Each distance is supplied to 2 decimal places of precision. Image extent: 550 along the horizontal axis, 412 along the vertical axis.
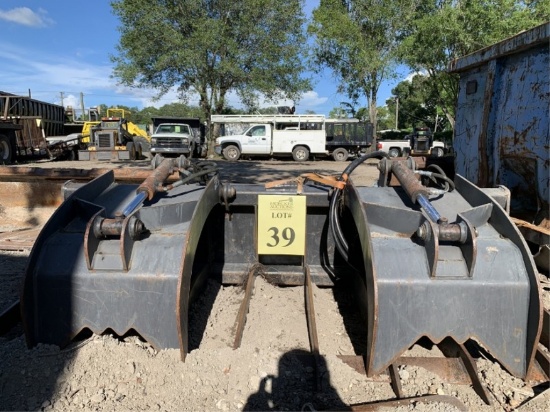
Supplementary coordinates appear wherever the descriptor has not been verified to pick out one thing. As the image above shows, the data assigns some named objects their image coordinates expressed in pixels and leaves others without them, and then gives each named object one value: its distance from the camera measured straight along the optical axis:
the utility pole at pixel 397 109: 56.74
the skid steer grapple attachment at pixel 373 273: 2.32
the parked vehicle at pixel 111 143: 20.38
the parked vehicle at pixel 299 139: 22.75
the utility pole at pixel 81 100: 49.85
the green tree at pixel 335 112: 29.69
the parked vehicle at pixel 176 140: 21.05
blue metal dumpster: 3.84
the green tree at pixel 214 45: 22.78
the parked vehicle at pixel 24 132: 16.39
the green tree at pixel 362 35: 23.30
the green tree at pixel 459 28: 17.61
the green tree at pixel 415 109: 47.19
